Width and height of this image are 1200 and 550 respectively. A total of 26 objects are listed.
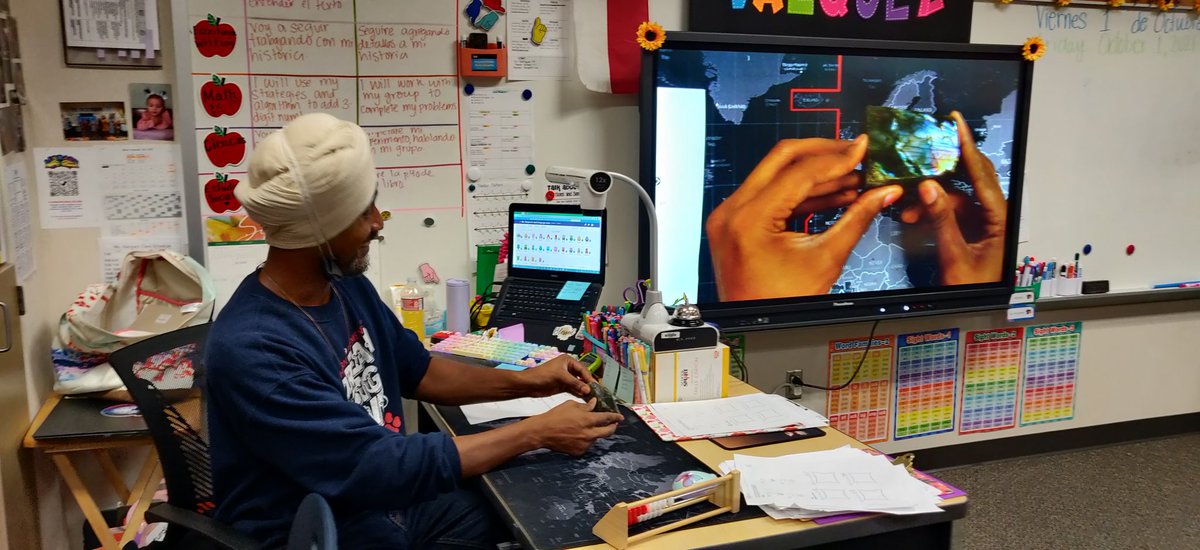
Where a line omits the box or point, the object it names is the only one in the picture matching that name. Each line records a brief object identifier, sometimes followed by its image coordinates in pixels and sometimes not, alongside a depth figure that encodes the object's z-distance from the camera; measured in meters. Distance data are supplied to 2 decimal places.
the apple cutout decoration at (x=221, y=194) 2.53
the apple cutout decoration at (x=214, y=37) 2.45
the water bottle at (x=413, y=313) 2.57
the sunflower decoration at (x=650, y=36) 2.56
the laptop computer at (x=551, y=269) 2.56
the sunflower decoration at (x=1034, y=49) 3.02
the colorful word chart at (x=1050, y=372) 3.54
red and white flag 2.74
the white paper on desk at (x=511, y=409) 1.93
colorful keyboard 2.26
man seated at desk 1.37
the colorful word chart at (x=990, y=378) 3.47
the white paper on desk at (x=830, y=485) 1.46
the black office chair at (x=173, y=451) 1.55
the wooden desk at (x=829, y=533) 1.38
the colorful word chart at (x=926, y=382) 3.38
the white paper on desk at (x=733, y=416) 1.83
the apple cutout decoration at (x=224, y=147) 2.51
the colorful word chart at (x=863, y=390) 3.30
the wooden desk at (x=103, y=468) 2.11
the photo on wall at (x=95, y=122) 2.43
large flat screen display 2.74
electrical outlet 3.24
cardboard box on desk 1.96
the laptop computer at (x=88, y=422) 2.10
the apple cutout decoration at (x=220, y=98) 2.48
